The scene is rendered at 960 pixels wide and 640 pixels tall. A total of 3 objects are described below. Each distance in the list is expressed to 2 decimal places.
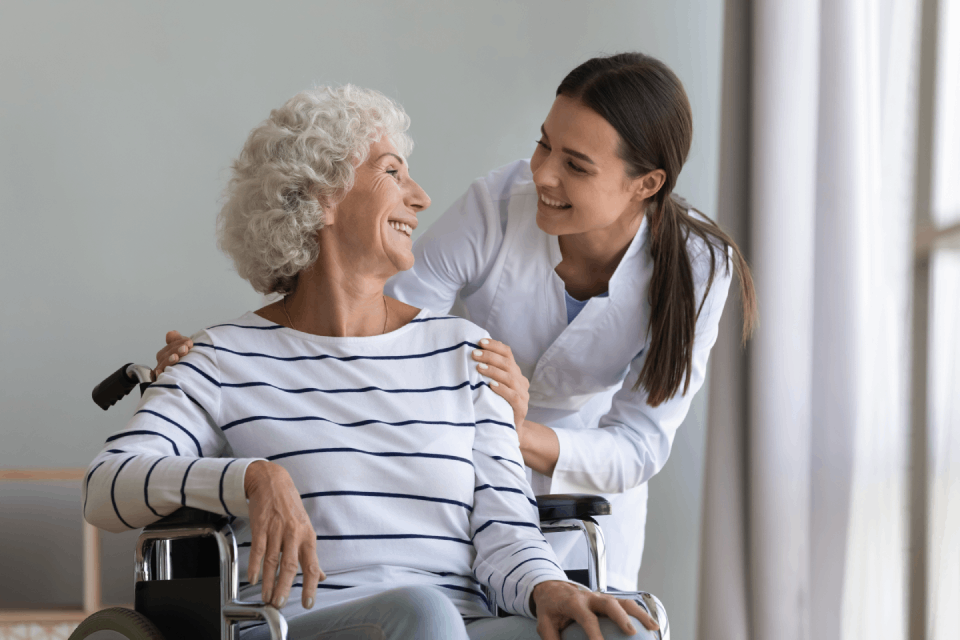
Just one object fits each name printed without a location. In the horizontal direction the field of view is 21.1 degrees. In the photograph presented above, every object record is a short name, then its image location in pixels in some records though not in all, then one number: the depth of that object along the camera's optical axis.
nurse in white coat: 3.46
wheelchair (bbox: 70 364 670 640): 3.02
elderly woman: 3.05
